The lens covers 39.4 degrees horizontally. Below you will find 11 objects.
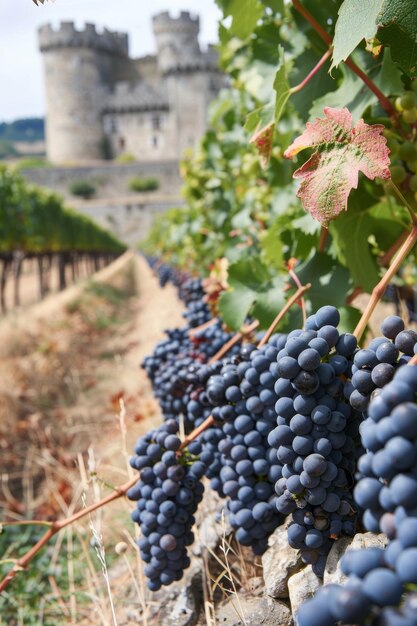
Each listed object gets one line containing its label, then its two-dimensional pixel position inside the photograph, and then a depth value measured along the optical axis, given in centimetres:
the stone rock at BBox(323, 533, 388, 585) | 86
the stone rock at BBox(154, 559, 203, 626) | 144
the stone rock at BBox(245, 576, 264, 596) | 131
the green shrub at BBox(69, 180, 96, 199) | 4444
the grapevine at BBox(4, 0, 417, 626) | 62
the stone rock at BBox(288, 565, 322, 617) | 102
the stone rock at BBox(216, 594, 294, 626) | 110
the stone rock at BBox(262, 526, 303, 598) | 110
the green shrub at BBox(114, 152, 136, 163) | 5094
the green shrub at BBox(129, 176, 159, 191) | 4547
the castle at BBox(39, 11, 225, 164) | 5112
